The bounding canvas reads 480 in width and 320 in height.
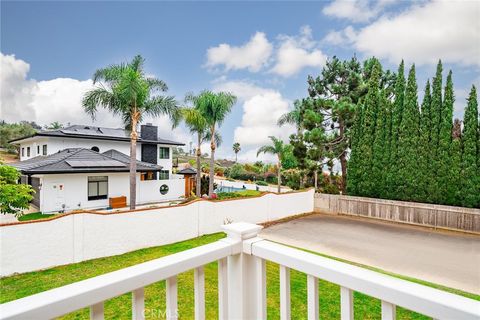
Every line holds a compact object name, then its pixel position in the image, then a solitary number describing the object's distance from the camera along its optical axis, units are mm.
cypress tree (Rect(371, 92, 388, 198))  12859
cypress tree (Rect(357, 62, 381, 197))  13219
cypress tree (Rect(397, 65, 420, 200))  11883
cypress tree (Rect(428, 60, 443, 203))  11359
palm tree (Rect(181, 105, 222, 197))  14438
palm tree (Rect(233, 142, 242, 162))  50594
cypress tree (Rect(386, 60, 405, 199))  12414
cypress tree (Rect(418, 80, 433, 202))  11539
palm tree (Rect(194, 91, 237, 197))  14938
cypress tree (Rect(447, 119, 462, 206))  10797
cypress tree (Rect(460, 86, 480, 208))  10383
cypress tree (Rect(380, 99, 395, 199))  12609
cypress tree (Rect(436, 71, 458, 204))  11000
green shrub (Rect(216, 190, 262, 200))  12831
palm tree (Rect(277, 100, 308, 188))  17328
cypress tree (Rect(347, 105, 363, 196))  13633
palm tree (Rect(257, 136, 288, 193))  19516
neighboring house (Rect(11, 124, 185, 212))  13226
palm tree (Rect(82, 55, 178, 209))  10711
